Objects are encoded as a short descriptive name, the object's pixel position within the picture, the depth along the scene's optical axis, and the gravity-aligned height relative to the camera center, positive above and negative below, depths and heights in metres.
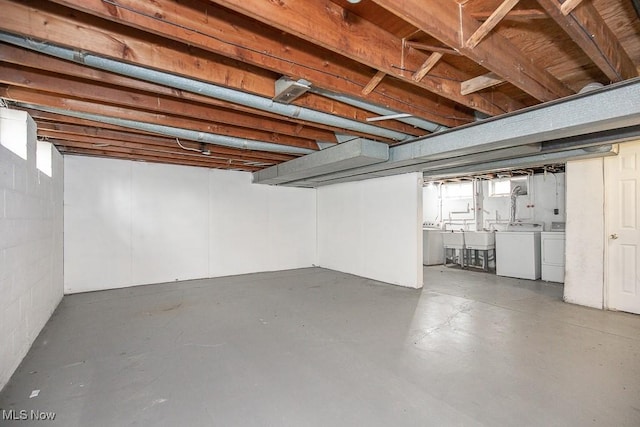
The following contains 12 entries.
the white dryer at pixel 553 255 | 4.83 -0.74
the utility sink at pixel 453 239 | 6.34 -0.61
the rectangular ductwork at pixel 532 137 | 2.04 +0.71
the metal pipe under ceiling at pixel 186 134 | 2.47 +0.85
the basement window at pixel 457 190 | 7.57 +0.60
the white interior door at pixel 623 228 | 3.37 -0.20
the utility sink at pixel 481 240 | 5.93 -0.57
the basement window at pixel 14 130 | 2.36 +0.69
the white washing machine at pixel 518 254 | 5.16 -0.78
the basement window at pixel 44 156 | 3.35 +0.67
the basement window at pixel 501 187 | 6.59 +0.62
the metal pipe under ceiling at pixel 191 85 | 1.56 +0.88
